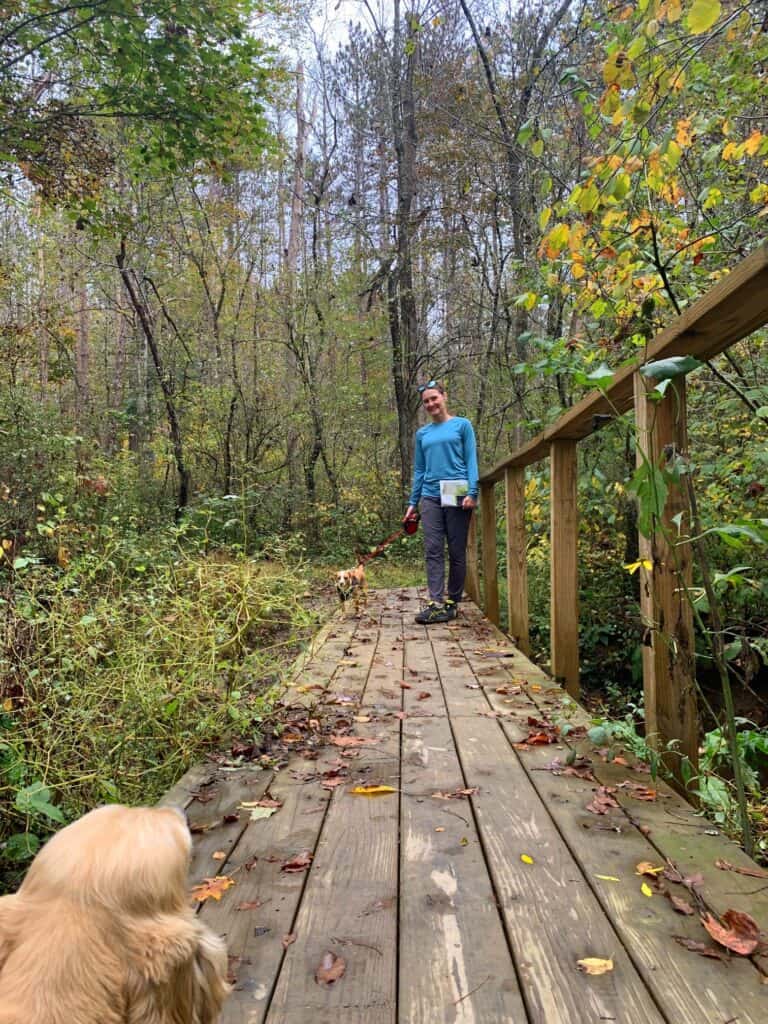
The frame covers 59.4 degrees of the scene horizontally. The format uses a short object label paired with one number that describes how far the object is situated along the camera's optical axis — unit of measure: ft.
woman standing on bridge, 18.33
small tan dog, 19.40
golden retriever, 2.41
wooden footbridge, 3.87
